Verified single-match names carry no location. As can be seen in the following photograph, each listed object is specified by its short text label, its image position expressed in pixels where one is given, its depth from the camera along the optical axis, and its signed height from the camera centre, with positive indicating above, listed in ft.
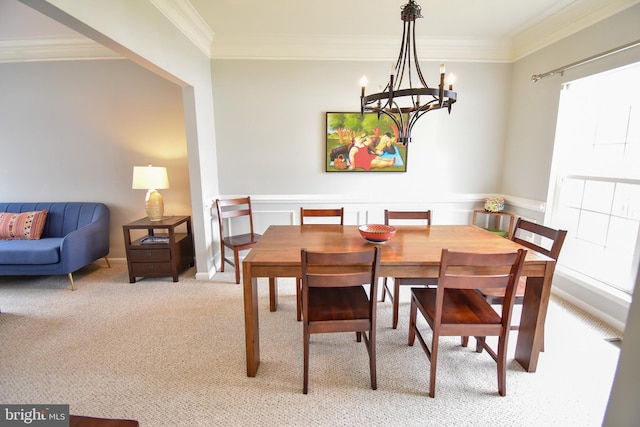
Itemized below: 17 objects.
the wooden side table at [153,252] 9.73 -3.06
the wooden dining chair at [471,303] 4.58 -2.80
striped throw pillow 9.94 -2.17
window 7.14 -0.21
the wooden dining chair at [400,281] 7.20 -3.03
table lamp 9.56 -0.60
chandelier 4.79 +1.35
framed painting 10.92 +0.93
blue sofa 8.99 -2.67
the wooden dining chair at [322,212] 8.46 -1.38
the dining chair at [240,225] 9.82 -2.43
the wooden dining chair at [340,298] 4.67 -2.77
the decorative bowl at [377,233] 6.26 -1.52
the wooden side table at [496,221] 10.34 -2.15
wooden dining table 5.26 -1.78
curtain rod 6.47 +2.95
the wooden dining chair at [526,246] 5.65 -1.77
